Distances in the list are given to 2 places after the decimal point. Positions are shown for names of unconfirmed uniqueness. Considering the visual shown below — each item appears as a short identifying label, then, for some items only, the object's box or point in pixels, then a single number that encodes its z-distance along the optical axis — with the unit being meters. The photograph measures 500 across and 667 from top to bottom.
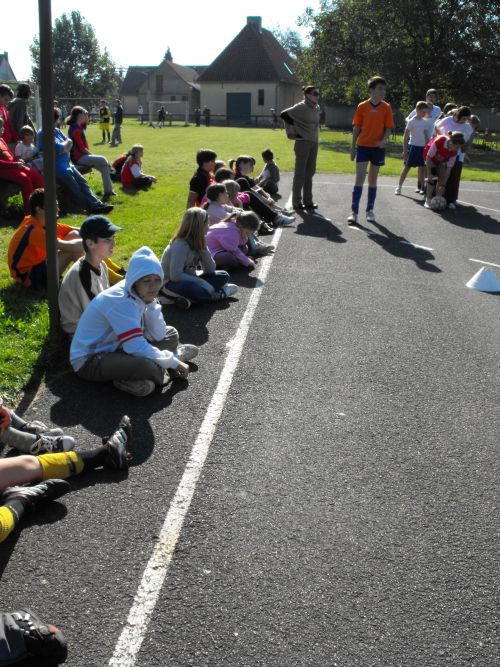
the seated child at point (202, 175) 10.95
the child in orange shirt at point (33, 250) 7.32
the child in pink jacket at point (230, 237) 9.02
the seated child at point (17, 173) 10.95
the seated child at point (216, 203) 9.53
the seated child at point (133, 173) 16.09
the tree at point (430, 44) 37.66
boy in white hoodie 5.11
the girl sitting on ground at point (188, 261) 7.39
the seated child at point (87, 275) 5.66
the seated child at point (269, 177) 15.16
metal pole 5.30
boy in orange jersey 11.87
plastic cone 8.75
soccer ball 14.55
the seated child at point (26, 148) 12.08
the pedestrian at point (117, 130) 32.21
